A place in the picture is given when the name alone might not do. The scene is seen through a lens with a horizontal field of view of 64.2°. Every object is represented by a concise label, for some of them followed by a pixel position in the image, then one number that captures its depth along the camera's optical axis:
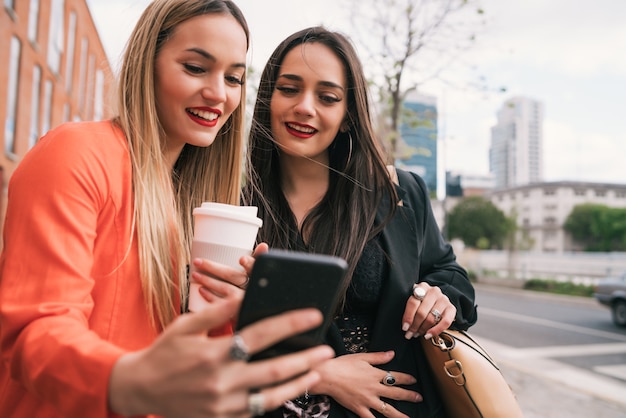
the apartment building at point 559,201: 84.06
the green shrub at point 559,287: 20.03
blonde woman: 0.73
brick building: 14.05
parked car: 12.10
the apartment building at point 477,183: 107.11
